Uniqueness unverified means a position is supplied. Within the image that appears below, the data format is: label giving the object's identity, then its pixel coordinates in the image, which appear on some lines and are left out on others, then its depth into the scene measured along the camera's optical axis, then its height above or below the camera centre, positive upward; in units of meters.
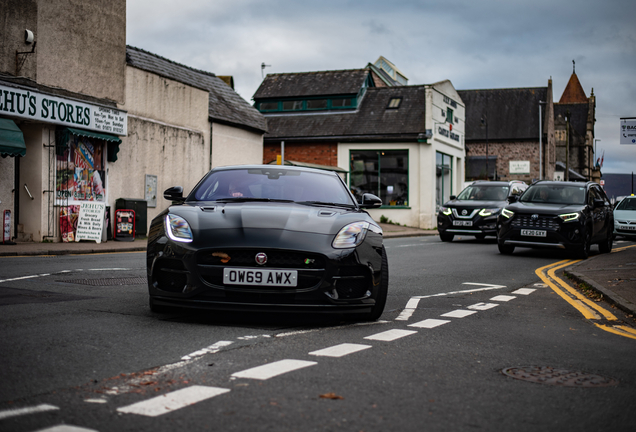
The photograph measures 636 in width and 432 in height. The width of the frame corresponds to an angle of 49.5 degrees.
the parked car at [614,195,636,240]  26.61 -0.12
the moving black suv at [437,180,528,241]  20.98 +0.21
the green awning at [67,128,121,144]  18.98 +2.31
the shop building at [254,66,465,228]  37.53 +4.66
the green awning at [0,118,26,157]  16.20 +1.79
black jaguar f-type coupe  5.71 -0.37
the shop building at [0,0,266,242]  17.56 +2.81
